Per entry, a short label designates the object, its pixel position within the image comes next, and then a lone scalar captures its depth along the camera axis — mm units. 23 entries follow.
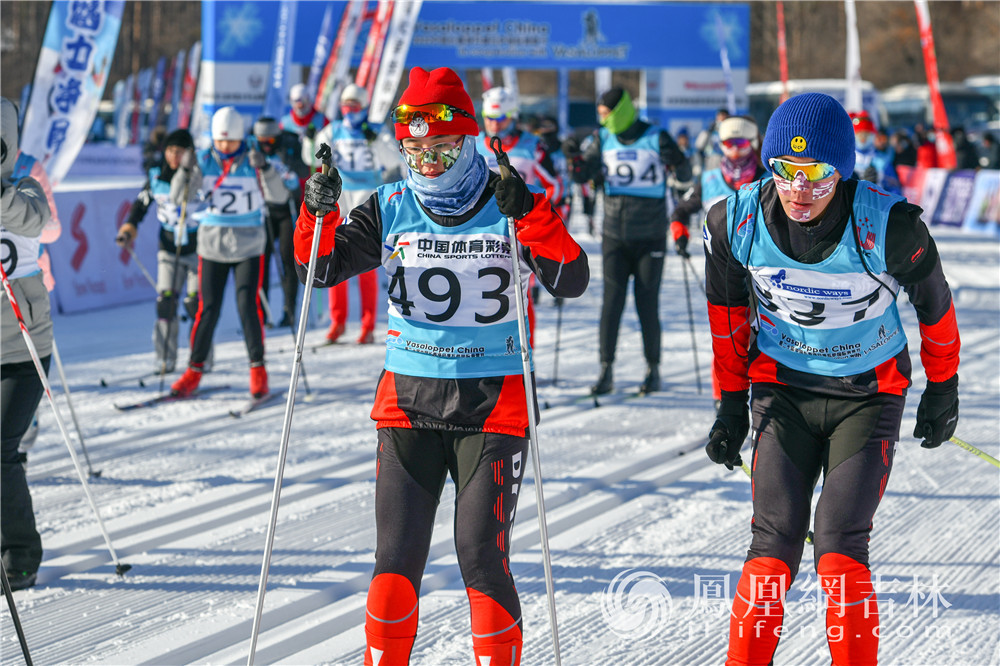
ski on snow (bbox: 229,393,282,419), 13595
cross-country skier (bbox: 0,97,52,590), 7922
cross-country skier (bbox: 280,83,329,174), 19781
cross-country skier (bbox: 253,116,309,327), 16406
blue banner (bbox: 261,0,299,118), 34072
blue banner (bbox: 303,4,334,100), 36078
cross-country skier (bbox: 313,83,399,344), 17172
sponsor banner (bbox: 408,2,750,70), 49531
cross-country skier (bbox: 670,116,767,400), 12680
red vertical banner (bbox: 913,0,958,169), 32219
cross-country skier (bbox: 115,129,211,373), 14617
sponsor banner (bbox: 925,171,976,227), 34875
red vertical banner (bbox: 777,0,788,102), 39531
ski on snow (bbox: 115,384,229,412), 13906
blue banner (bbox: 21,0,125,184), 14539
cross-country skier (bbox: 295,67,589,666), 5480
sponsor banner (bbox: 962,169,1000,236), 33156
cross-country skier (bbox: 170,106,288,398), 13516
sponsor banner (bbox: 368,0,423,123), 29906
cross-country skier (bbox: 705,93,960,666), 5395
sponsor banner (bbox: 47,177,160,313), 21422
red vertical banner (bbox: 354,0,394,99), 31437
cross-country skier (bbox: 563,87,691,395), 14039
